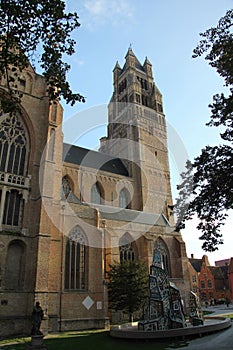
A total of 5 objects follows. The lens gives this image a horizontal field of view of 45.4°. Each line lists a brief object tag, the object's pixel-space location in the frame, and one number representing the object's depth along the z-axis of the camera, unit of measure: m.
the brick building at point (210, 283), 51.06
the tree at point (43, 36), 8.22
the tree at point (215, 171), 9.96
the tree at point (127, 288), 20.23
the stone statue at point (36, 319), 12.23
